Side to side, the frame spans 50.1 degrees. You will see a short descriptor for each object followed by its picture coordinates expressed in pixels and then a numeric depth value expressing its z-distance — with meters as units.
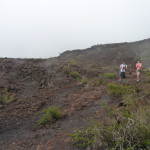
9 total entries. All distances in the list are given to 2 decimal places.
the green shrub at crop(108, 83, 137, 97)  6.40
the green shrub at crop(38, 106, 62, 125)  5.18
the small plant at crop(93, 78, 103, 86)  9.06
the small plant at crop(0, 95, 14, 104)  7.88
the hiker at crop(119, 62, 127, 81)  10.10
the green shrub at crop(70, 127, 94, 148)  3.17
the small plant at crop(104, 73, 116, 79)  11.50
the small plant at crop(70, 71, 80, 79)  12.19
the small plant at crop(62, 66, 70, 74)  13.19
